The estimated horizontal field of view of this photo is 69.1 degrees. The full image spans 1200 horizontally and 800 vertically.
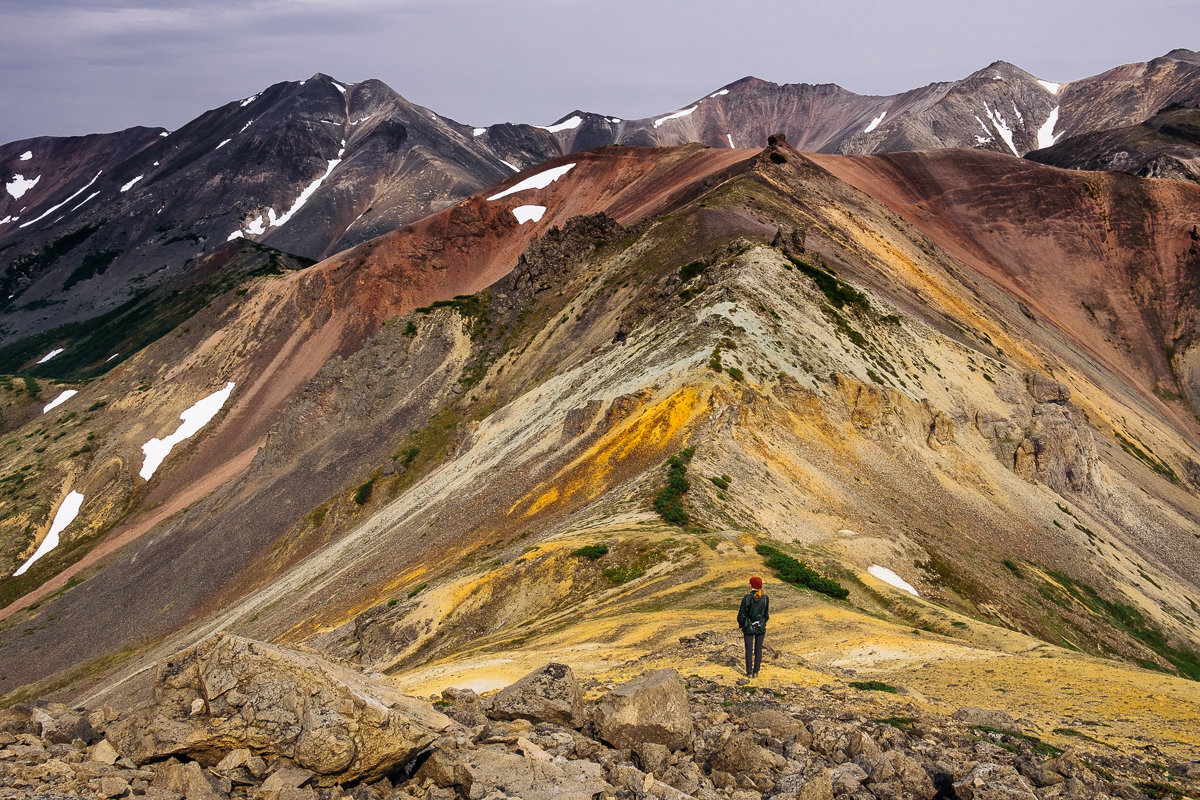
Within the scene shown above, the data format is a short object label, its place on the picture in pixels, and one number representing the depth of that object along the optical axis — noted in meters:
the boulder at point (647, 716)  11.31
